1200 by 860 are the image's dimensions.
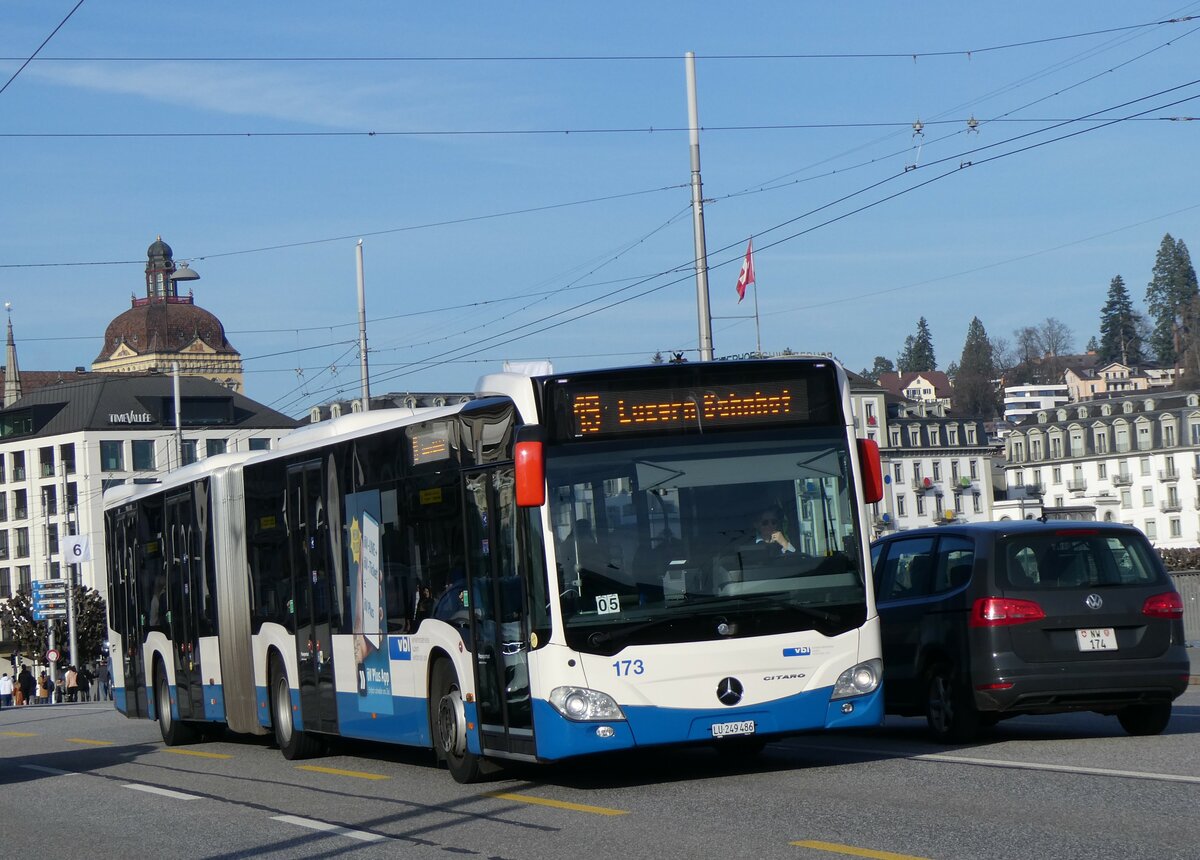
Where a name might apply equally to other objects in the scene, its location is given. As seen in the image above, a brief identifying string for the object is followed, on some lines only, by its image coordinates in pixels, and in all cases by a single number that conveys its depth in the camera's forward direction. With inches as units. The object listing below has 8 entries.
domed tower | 7620.6
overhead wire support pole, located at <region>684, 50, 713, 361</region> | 1124.5
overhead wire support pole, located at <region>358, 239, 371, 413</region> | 1856.5
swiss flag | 1478.0
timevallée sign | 4862.2
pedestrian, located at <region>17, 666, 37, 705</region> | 2679.6
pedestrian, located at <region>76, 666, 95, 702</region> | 2987.2
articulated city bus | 481.4
